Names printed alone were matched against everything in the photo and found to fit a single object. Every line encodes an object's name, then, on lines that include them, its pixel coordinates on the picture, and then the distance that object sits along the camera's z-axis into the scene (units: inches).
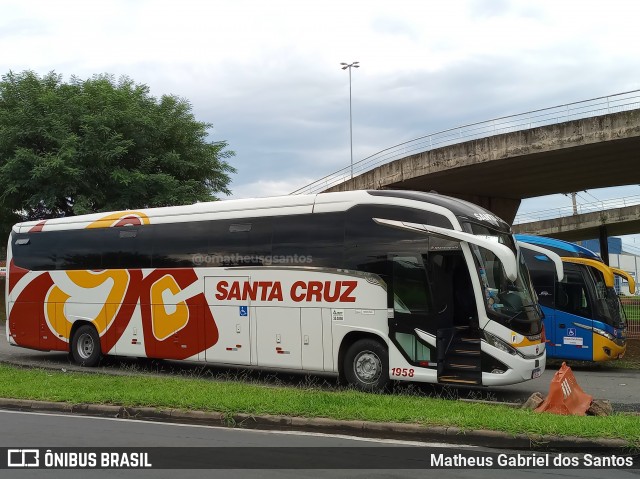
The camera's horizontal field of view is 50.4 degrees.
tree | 1050.7
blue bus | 644.7
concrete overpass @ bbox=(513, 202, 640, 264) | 1737.2
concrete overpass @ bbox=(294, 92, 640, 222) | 848.3
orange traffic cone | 370.9
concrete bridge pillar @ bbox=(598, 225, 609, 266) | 1800.6
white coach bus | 455.5
